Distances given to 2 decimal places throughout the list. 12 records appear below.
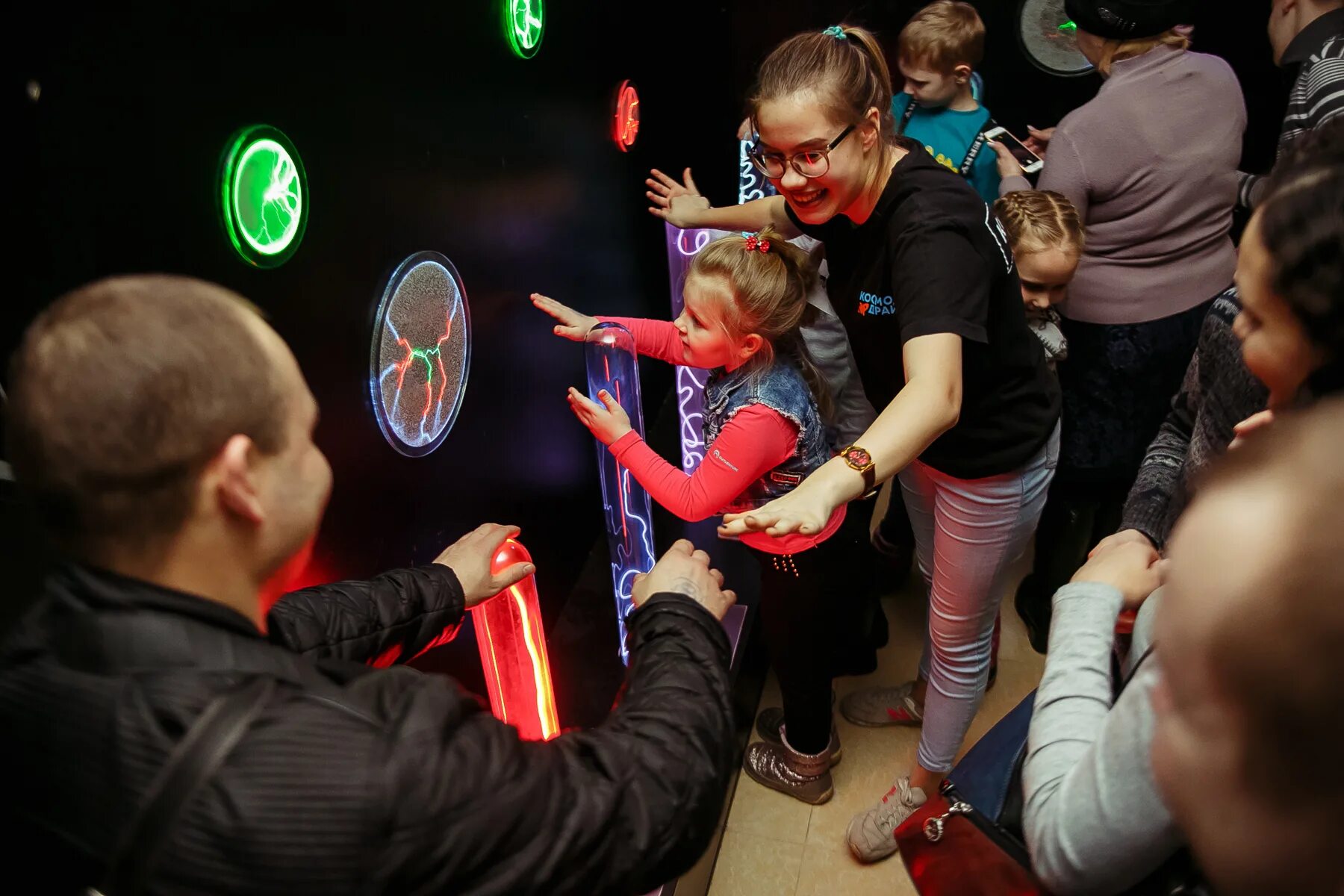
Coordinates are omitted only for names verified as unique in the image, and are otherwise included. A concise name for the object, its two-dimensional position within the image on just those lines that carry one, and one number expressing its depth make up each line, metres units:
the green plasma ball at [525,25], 1.97
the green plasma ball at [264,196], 1.15
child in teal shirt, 2.65
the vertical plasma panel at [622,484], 2.19
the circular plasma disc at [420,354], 1.56
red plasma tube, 1.68
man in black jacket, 0.73
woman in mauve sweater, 2.29
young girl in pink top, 1.87
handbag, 1.22
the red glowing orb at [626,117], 2.69
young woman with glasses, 1.50
